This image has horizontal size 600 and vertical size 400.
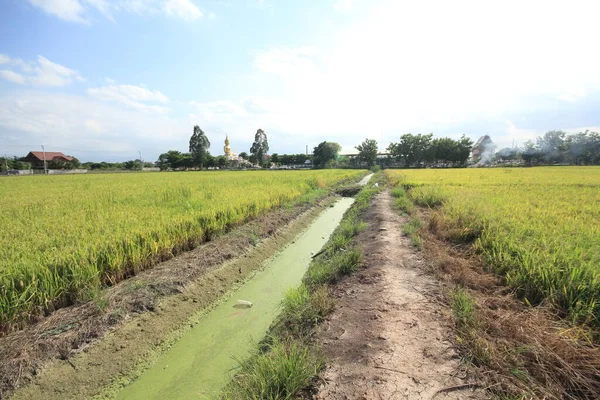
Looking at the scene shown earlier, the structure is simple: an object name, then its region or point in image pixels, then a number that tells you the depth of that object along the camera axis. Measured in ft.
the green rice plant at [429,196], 31.58
